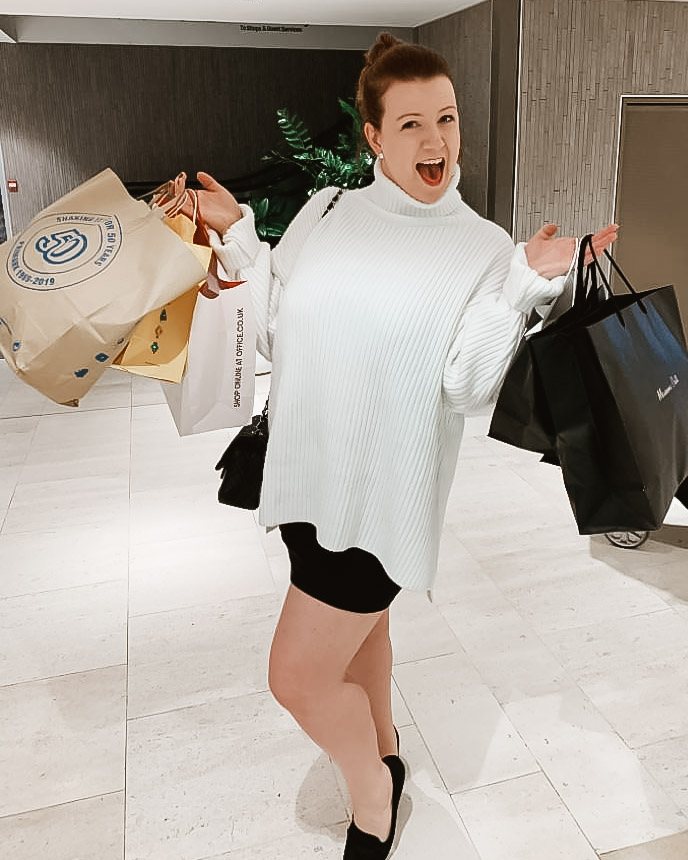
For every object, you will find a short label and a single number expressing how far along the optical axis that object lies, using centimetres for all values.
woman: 131
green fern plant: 537
